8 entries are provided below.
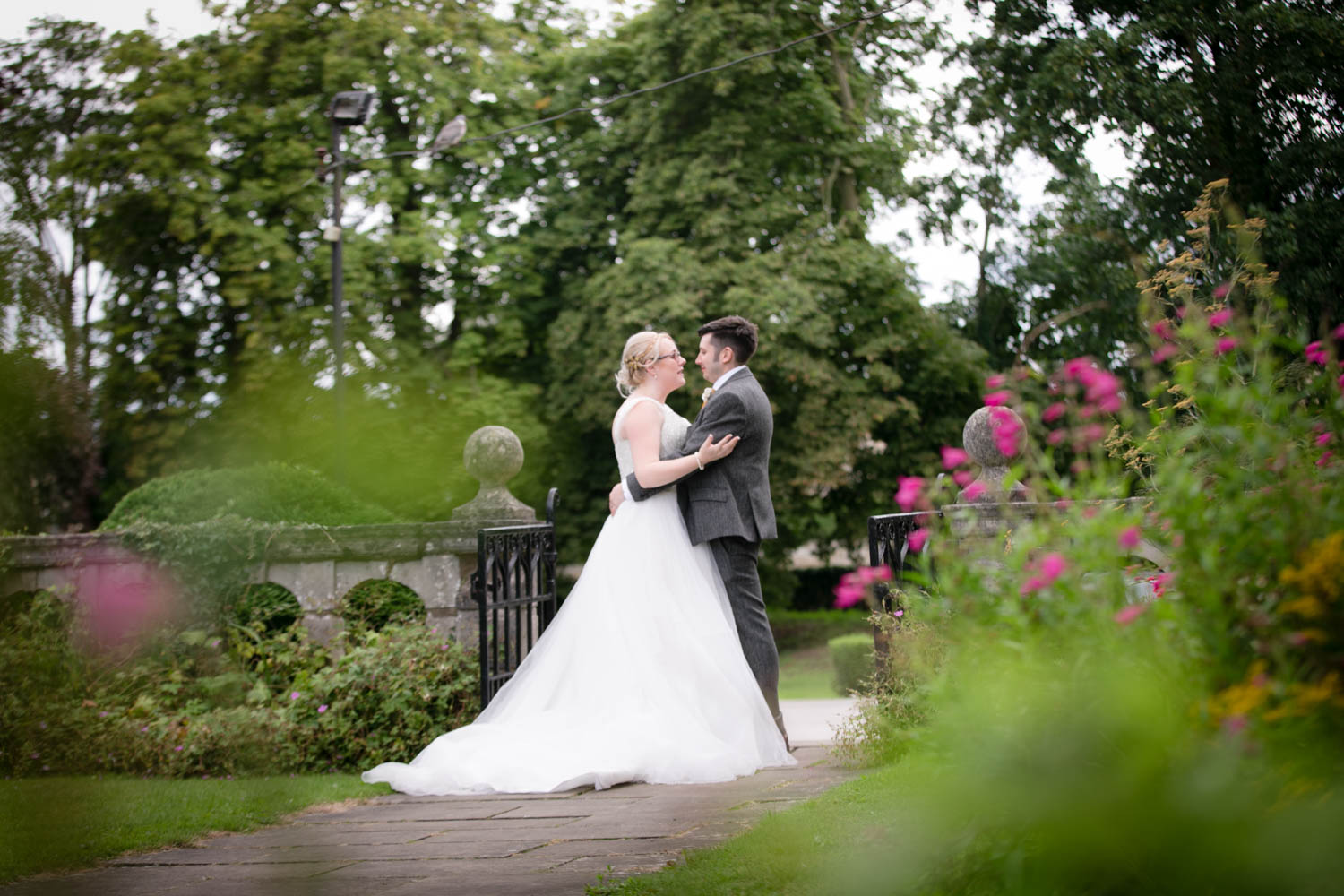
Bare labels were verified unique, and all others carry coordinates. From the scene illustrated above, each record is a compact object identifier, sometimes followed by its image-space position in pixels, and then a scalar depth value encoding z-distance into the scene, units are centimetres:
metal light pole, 1086
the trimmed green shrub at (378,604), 659
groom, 533
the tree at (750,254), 1531
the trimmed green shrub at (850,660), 1129
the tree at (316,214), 1516
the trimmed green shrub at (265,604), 675
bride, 480
